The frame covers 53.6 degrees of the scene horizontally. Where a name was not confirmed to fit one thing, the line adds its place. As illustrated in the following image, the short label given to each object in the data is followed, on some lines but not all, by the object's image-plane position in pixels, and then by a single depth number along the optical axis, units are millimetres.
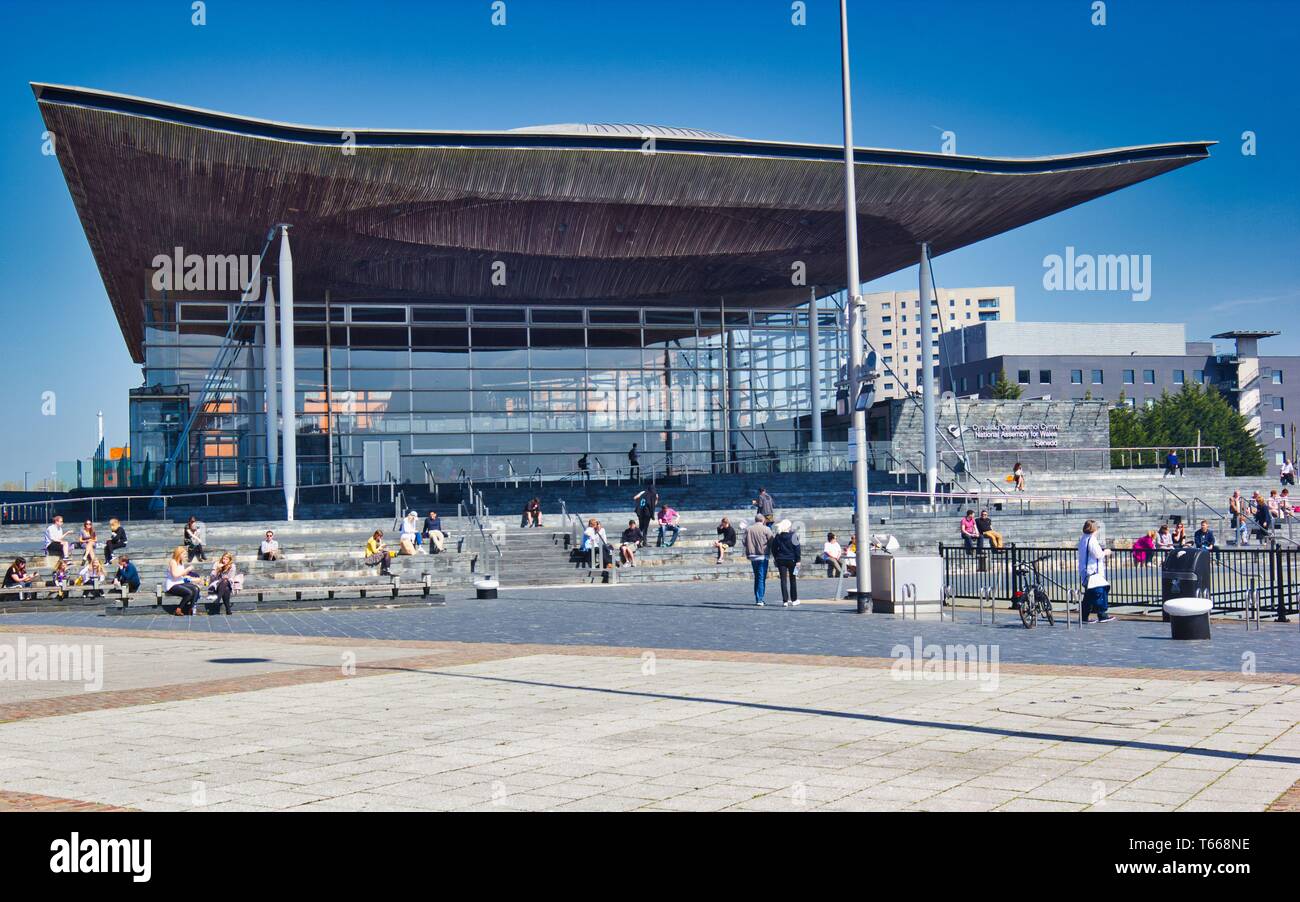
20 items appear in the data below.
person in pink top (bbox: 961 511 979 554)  31656
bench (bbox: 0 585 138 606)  25581
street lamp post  20375
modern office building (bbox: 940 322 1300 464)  115438
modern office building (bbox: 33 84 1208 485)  38094
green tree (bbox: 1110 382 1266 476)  92312
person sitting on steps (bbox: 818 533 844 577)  30375
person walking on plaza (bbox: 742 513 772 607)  22500
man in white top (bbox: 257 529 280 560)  29141
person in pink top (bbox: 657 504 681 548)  34312
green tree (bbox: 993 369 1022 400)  86175
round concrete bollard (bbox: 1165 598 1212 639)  15961
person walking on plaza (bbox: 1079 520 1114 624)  18750
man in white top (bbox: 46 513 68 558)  29250
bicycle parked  18016
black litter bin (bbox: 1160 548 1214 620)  19172
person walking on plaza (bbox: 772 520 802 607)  22219
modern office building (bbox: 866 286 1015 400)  187500
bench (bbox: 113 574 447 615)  23844
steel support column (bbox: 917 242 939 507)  46094
